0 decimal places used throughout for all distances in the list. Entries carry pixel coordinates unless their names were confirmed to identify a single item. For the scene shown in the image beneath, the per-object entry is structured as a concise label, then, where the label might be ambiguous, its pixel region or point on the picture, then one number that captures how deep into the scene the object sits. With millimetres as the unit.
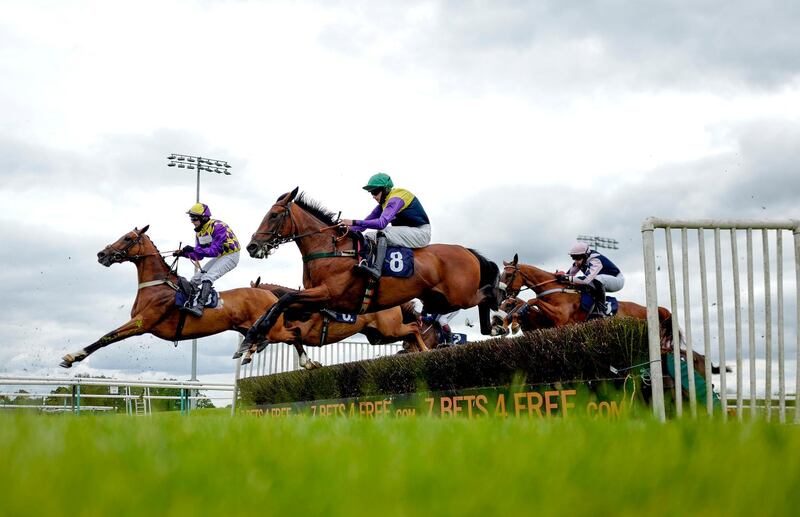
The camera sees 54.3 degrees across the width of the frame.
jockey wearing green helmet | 8836
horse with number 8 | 8781
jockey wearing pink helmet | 11711
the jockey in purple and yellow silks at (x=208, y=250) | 11953
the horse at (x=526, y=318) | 11945
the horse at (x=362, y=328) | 13102
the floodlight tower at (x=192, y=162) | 29562
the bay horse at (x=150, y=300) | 11730
